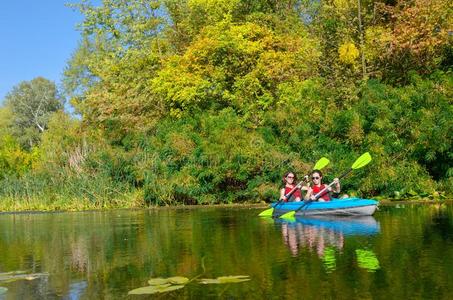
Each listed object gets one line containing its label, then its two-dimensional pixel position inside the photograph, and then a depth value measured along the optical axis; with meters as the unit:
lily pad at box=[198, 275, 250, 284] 7.99
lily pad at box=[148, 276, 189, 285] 8.12
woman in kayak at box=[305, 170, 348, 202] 16.27
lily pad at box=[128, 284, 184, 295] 7.59
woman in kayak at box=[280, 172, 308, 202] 17.25
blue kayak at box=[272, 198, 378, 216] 15.27
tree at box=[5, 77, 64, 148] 64.50
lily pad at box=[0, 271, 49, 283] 9.13
